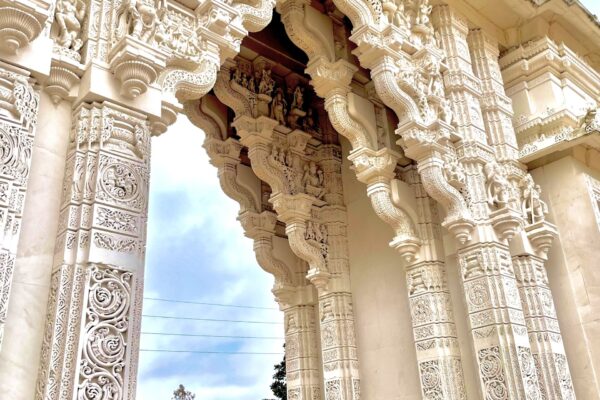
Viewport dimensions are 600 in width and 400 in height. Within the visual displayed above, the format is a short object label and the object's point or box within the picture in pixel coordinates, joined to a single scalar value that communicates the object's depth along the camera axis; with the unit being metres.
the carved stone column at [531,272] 6.78
